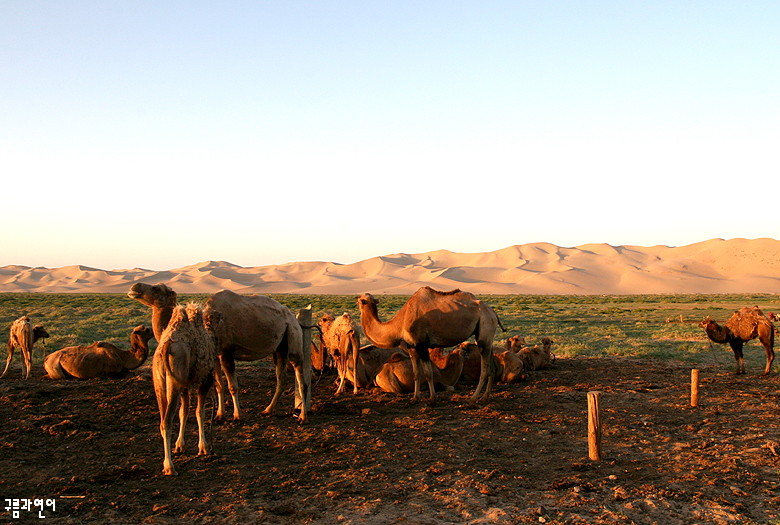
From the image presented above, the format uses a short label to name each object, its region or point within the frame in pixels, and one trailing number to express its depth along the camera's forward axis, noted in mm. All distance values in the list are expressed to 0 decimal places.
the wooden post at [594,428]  7363
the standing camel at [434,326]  11586
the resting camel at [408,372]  12109
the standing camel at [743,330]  13945
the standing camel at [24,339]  13352
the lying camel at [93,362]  12883
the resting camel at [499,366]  13227
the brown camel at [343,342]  12125
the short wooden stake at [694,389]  10411
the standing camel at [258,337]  9359
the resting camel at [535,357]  14586
